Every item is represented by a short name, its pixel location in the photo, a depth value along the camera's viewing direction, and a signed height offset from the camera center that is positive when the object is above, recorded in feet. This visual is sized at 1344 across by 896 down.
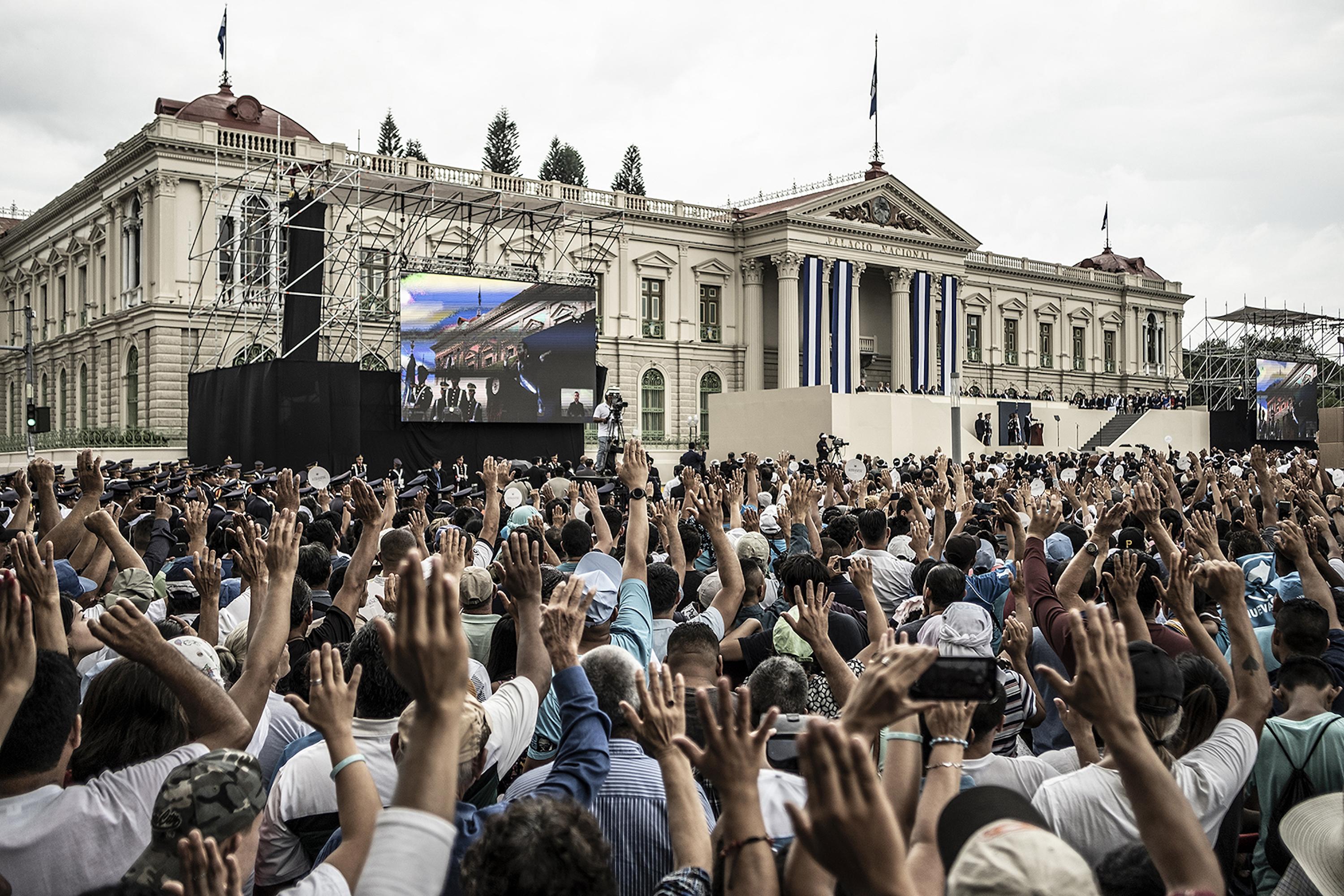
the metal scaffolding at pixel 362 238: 92.63 +23.13
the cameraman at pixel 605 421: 81.00 +3.16
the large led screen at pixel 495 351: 87.51 +9.38
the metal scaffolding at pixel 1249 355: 168.14 +17.34
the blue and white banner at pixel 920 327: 148.77 +18.57
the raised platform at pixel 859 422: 101.50 +3.85
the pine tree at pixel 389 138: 181.85 +54.39
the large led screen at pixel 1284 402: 140.56 +7.64
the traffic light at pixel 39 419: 84.64 +3.61
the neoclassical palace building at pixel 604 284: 109.60 +23.19
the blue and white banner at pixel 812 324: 137.08 +17.79
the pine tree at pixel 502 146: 185.98 +54.21
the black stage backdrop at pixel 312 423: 78.74 +3.09
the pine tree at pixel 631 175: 198.08 +52.55
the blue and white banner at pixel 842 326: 139.74 +17.85
